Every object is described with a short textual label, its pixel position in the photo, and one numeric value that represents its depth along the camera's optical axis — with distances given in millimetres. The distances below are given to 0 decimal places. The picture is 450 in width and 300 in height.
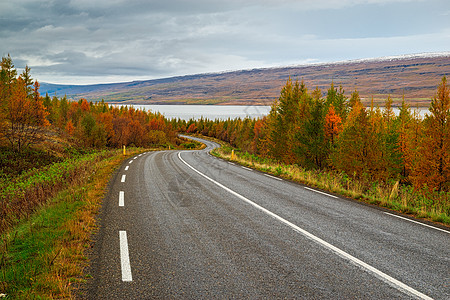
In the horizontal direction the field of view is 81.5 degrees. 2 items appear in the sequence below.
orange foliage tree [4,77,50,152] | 28594
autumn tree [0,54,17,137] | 30384
